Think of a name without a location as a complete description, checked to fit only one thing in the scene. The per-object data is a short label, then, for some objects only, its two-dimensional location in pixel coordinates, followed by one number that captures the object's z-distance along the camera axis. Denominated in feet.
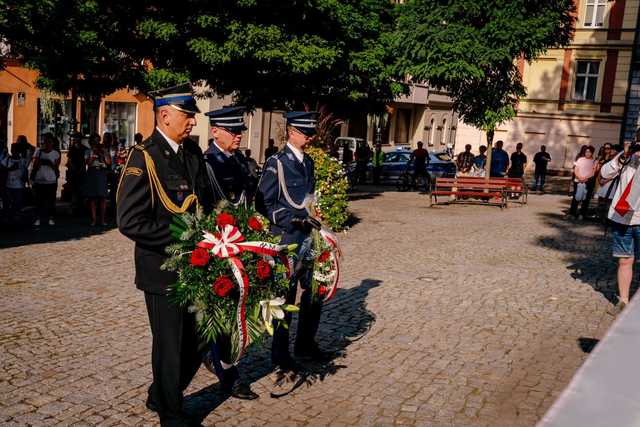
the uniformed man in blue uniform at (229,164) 17.13
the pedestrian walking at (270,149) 67.15
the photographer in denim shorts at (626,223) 26.04
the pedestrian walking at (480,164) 73.83
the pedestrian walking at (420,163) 85.05
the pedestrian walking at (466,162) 77.66
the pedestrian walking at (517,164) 76.07
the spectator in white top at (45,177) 43.01
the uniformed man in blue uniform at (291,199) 18.65
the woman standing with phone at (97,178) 44.57
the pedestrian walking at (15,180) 42.75
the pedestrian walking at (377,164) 96.27
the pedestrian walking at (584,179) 57.47
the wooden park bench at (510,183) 65.52
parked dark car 96.48
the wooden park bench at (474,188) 65.16
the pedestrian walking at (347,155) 89.50
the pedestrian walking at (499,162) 73.51
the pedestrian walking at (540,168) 88.14
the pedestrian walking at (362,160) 92.34
